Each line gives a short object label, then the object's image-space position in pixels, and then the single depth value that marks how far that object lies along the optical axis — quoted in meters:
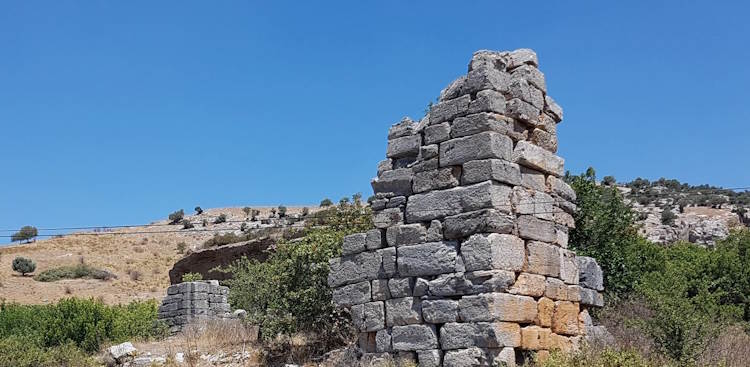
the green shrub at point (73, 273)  38.88
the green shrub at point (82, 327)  18.55
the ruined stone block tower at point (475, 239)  7.98
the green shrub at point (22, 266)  39.94
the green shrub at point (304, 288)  11.57
